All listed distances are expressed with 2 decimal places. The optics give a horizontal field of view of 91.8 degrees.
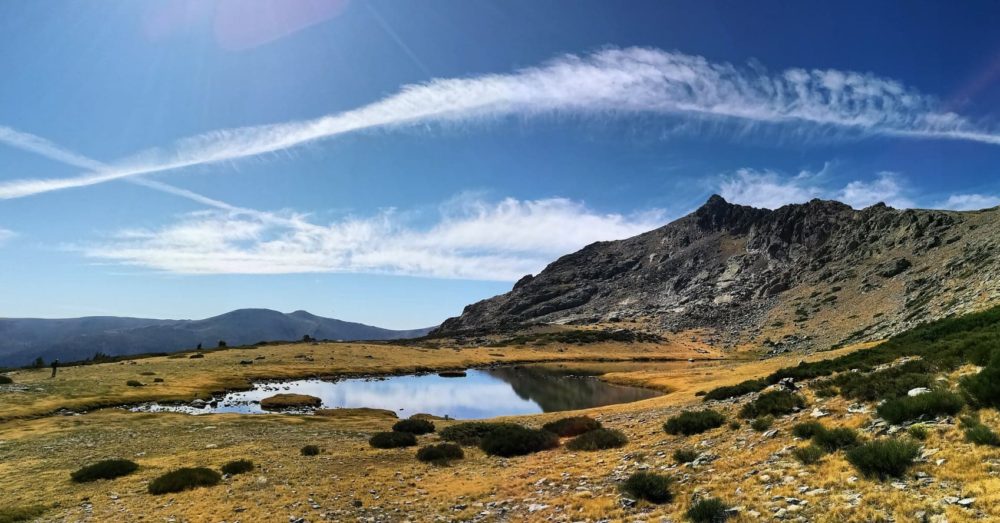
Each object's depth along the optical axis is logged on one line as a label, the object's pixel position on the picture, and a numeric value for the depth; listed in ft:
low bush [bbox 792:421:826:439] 54.70
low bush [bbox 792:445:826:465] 48.46
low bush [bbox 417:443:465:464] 82.74
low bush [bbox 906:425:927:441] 44.90
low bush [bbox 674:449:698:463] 60.75
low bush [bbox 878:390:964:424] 47.93
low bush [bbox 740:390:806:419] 70.18
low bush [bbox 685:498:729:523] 41.89
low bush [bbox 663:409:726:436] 75.56
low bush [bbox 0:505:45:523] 56.25
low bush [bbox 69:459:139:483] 73.20
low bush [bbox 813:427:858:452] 49.26
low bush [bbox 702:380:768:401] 99.45
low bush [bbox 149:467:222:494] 67.26
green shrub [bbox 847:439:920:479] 40.50
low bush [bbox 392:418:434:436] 111.55
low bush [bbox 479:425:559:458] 85.62
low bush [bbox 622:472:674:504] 50.67
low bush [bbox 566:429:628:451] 80.38
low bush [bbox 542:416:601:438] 100.22
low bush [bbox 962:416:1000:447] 39.70
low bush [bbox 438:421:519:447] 97.30
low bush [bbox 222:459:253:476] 75.24
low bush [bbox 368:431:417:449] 94.73
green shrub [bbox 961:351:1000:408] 45.65
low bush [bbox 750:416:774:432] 65.03
